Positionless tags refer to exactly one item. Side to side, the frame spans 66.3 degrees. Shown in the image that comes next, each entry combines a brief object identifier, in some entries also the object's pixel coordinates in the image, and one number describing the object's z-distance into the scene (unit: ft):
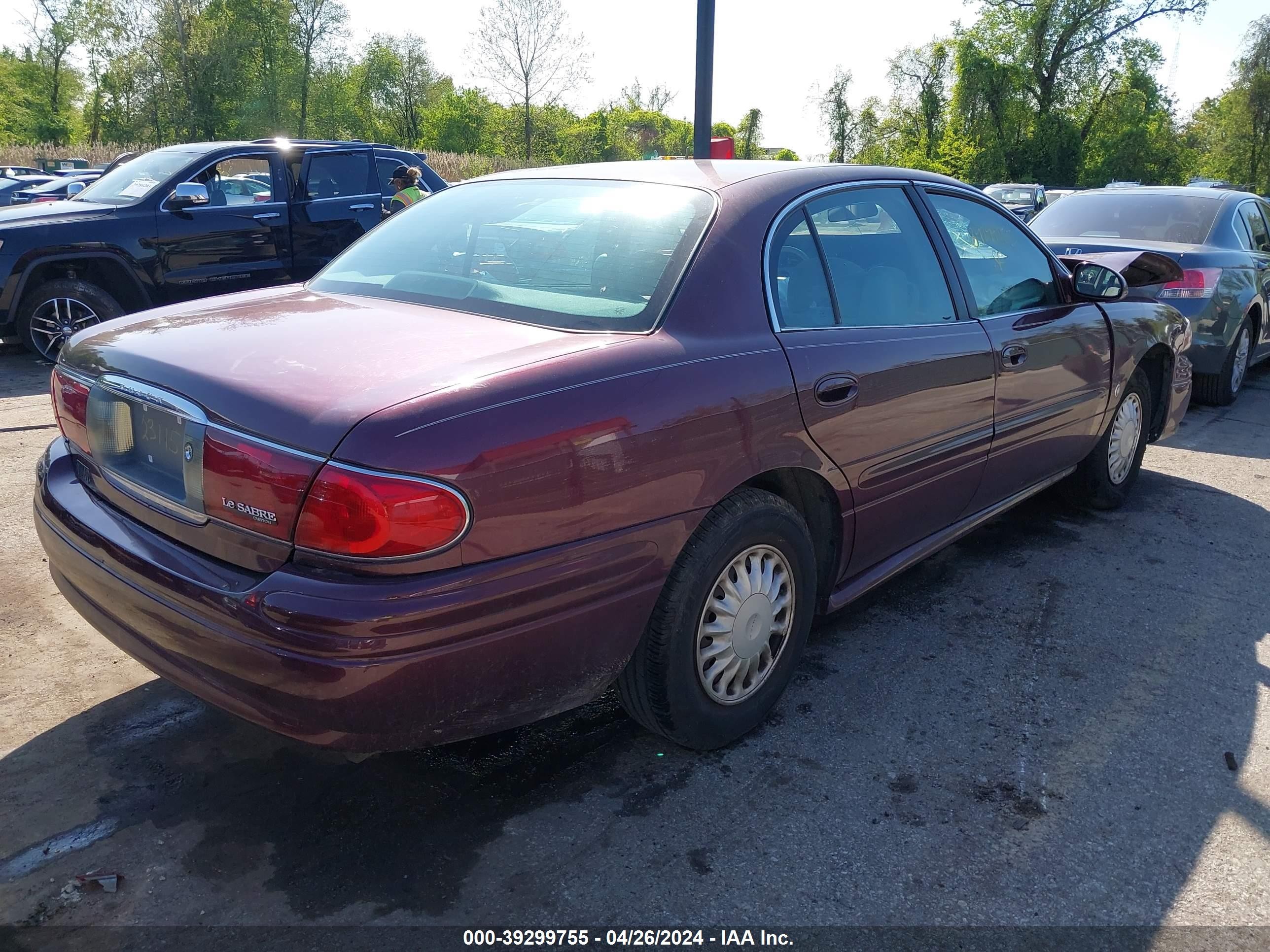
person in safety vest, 28.50
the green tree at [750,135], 204.54
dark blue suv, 25.21
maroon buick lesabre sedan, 6.68
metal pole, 24.11
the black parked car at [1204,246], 23.85
